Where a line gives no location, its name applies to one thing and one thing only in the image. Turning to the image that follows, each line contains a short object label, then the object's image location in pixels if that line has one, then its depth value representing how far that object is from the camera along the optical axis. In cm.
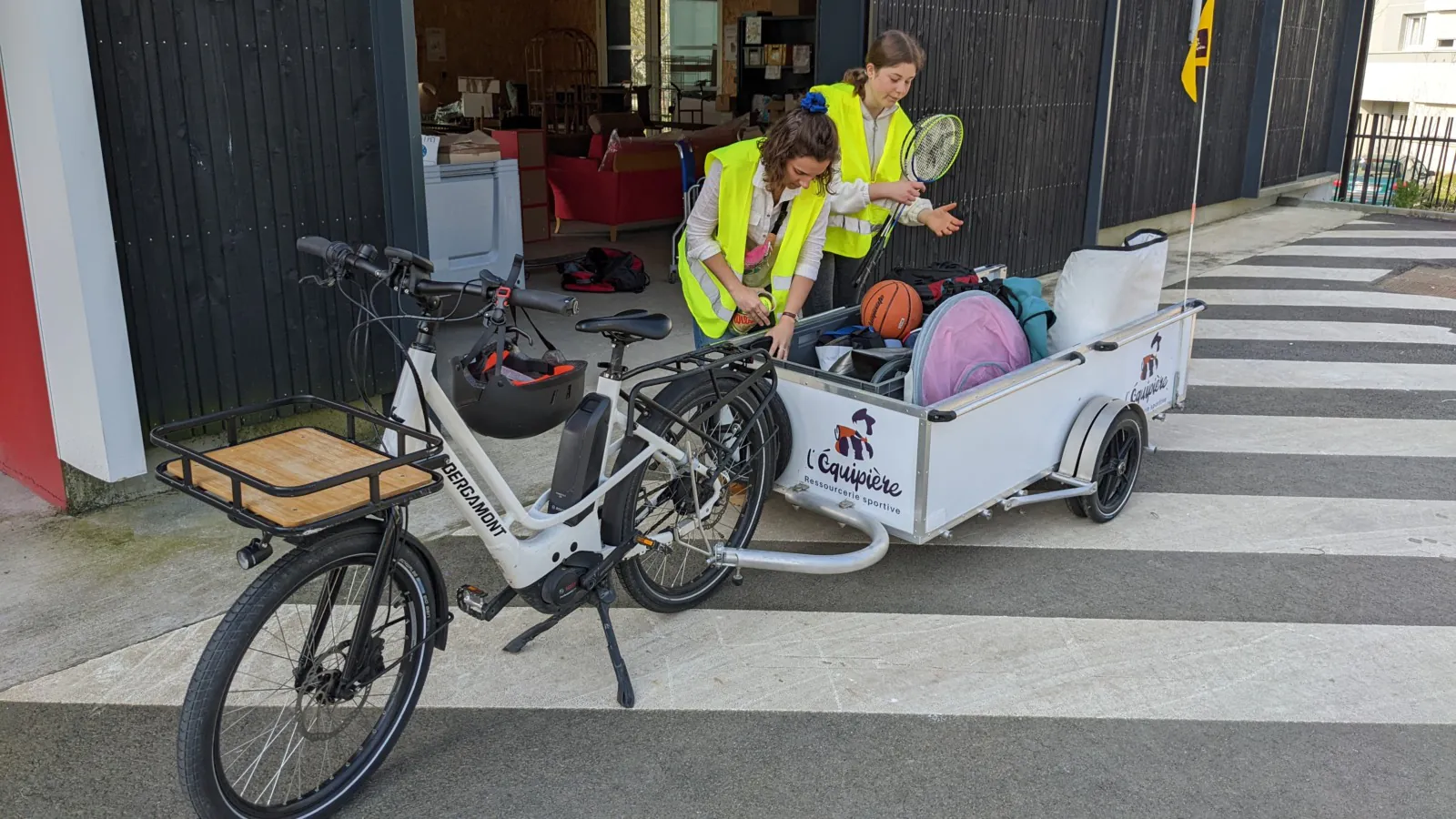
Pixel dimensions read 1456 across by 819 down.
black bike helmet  305
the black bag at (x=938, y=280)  491
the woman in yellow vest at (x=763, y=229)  416
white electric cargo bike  268
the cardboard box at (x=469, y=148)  746
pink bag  416
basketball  476
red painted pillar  442
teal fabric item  479
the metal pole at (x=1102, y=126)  927
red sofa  1084
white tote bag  479
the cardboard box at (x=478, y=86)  1587
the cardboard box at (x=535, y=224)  1070
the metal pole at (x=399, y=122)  505
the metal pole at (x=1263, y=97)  1289
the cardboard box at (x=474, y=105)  1432
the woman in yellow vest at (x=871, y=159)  477
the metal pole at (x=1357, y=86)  1530
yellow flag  646
